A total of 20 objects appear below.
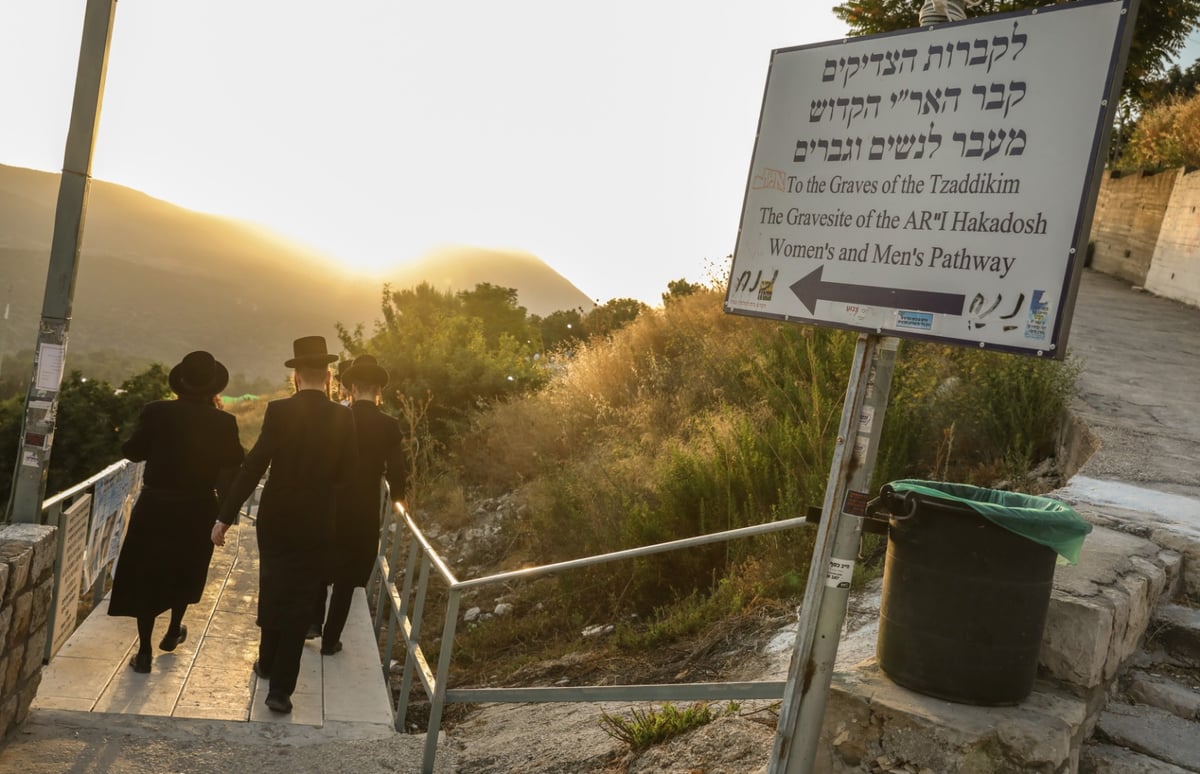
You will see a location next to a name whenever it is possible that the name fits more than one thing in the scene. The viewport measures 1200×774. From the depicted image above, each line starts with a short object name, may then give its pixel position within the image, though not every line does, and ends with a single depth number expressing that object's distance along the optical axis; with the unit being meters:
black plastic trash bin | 3.37
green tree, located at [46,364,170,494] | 22.16
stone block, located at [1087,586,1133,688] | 3.88
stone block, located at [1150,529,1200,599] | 4.95
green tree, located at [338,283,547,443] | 16.48
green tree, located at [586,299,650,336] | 23.75
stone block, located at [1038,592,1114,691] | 3.71
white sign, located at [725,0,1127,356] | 2.86
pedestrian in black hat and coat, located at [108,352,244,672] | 5.74
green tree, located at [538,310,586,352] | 39.24
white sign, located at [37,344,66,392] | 4.95
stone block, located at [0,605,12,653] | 4.09
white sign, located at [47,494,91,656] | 5.60
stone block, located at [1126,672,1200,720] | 4.05
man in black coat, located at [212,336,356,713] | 5.44
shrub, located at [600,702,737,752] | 4.65
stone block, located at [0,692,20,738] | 4.29
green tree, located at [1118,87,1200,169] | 19.92
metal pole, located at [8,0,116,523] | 4.83
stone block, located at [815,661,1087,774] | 3.21
